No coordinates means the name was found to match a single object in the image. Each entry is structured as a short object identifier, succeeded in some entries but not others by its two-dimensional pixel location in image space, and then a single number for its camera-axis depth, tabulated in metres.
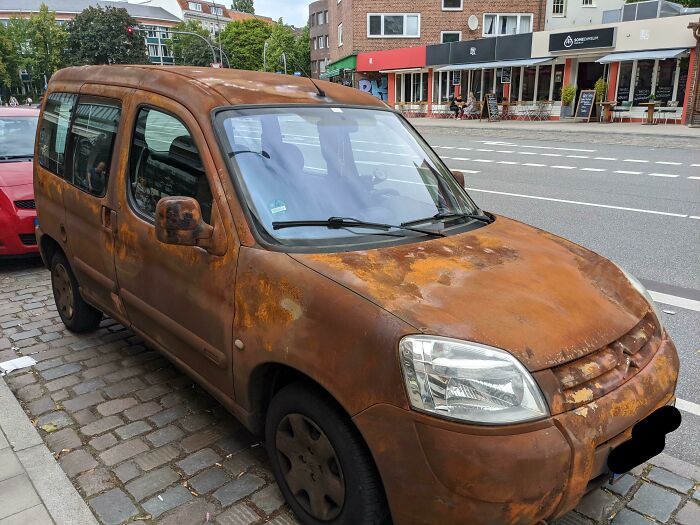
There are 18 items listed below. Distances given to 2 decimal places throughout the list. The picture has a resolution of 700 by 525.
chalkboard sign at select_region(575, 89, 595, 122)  27.16
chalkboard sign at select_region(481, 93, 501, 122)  31.81
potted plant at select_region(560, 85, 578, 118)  28.76
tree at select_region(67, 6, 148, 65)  76.19
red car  6.20
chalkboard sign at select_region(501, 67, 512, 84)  32.56
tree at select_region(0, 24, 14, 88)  71.31
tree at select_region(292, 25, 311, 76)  90.97
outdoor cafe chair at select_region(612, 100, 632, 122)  26.81
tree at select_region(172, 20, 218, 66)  91.88
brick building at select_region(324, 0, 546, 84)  43.41
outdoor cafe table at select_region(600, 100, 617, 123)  26.71
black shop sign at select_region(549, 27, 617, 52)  27.19
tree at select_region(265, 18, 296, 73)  85.60
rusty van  1.92
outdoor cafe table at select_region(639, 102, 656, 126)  25.05
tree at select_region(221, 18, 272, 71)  95.25
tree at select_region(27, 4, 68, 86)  75.62
